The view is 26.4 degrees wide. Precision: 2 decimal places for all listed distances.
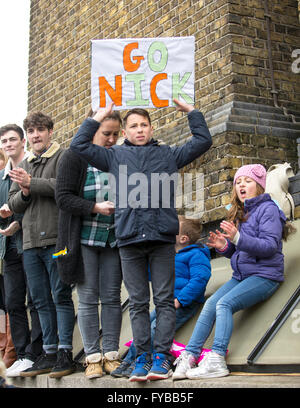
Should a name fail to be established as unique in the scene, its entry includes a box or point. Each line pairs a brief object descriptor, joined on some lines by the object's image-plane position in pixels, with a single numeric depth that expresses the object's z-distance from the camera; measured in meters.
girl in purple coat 3.74
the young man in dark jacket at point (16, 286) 5.04
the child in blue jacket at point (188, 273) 4.45
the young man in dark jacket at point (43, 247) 4.66
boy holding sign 3.85
